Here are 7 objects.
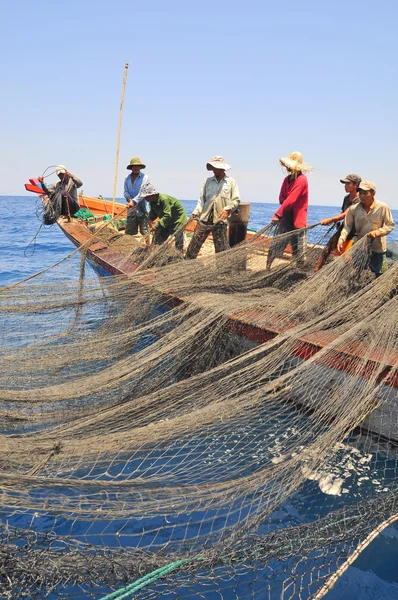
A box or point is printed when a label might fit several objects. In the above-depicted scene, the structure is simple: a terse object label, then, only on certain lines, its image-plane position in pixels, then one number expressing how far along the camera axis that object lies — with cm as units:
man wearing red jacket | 635
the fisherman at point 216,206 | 673
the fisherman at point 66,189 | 1014
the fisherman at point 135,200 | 817
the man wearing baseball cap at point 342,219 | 598
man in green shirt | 720
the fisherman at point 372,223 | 521
